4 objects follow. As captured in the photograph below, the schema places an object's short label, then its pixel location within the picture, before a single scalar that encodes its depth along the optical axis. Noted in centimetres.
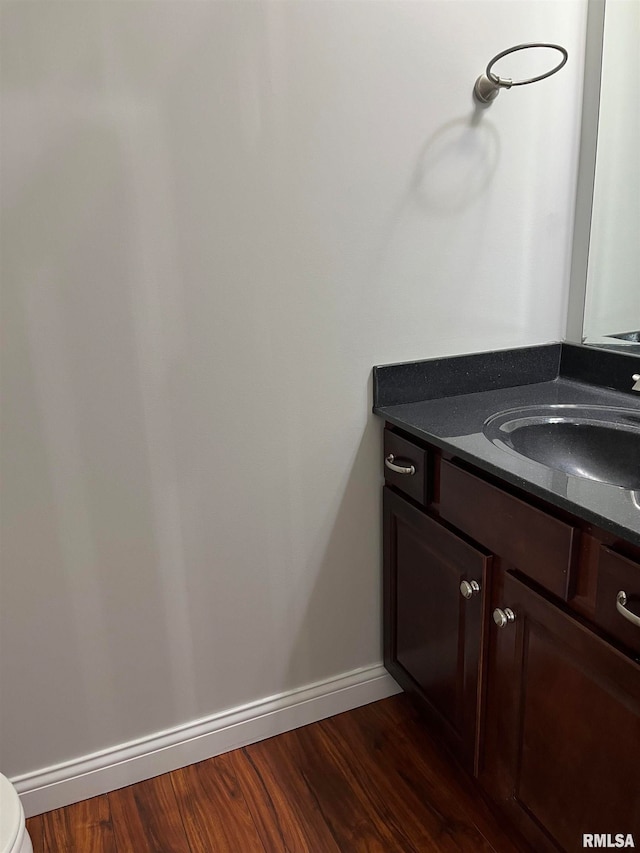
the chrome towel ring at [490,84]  151
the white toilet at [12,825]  101
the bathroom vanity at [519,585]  107
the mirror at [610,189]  162
